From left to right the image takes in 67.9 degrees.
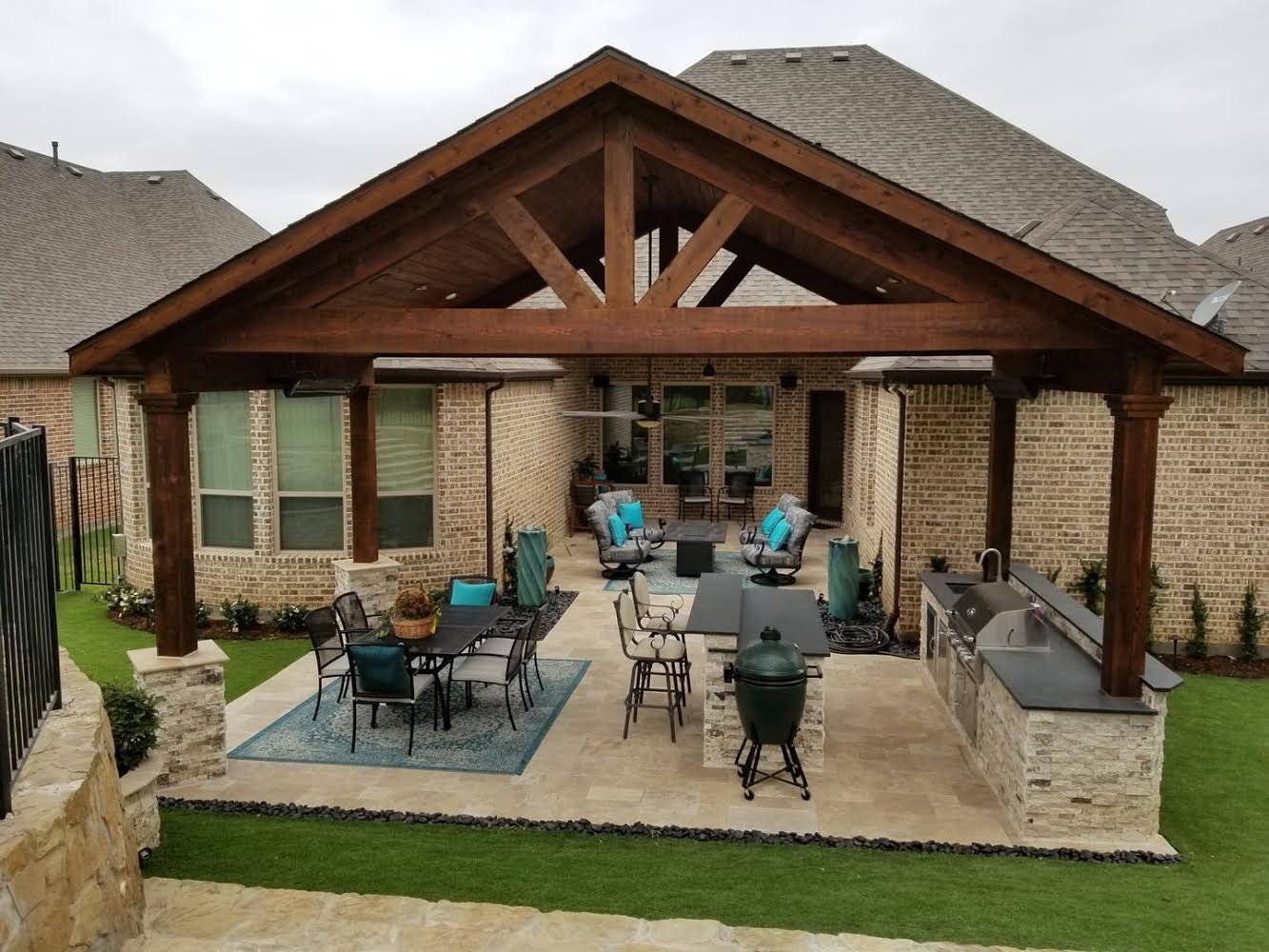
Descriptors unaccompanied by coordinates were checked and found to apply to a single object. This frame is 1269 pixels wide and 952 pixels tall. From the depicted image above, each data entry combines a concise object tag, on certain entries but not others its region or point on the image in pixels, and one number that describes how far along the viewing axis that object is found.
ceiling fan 12.70
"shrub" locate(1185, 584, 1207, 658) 9.88
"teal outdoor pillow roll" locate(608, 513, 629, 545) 14.09
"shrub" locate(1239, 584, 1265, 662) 9.85
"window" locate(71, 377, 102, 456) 17.75
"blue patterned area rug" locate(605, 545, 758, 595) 13.08
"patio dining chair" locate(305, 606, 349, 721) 7.91
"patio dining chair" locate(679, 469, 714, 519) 18.39
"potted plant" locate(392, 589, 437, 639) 7.60
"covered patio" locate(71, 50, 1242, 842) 5.65
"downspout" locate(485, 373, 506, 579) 12.12
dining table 7.51
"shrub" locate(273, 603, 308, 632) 10.84
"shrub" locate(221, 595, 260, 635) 10.91
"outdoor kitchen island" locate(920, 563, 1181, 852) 5.80
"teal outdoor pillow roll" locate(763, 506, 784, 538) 14.14
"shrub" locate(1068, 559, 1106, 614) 9.98
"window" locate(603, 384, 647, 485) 18.92
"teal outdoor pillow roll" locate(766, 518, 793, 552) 13.50
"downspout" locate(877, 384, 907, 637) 10.25
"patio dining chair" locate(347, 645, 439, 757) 7.17
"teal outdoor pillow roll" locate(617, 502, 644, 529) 15.02
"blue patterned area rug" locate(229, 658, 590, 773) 7.13
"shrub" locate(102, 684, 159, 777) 5.54
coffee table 13.73
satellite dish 8.56
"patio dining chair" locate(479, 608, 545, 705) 8.28
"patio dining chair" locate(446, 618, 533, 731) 7.71
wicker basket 7.60
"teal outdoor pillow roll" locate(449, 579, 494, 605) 9.41
